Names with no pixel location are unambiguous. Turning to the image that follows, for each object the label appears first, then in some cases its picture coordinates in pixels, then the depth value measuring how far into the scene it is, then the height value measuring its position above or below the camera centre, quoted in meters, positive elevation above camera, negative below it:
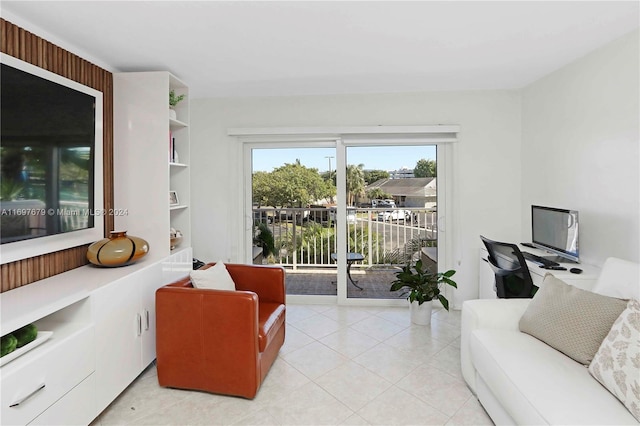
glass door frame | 3.53 +0.60
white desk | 2.23 -0.46
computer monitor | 2.51 -0.17
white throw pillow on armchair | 2.27 -0.46
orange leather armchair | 1.96 -0.77
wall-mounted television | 1.73 +0.31
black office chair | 2.34 -0.44
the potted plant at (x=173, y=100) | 2.78 +0.96
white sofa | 1.28 -0.74
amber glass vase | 2.20 -0.25
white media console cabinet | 1.40 -0.66
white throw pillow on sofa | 1.27 -0.62
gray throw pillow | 1.57 -0.55
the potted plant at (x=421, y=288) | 3.10 -0.73
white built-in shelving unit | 2.61 +0.46
